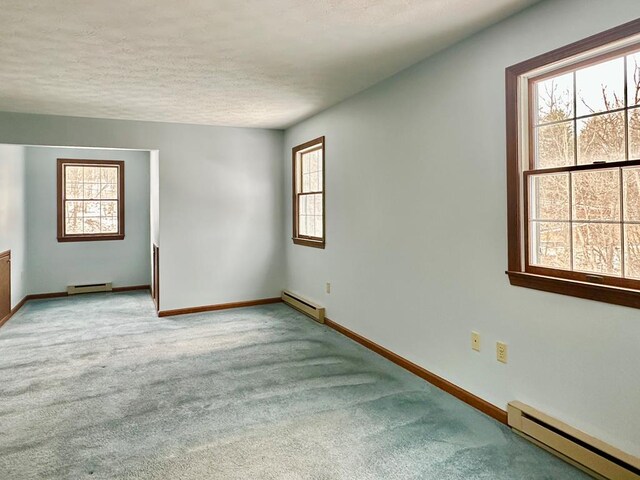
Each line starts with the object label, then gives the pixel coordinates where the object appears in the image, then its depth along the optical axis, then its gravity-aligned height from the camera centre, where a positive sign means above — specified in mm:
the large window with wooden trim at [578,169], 2047 +360
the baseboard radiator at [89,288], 6811 -742
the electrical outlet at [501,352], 2652 -703
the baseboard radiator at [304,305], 4988 -814
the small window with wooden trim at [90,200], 6781 +679
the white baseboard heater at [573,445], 1979 -1035
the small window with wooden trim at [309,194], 5191 +584
